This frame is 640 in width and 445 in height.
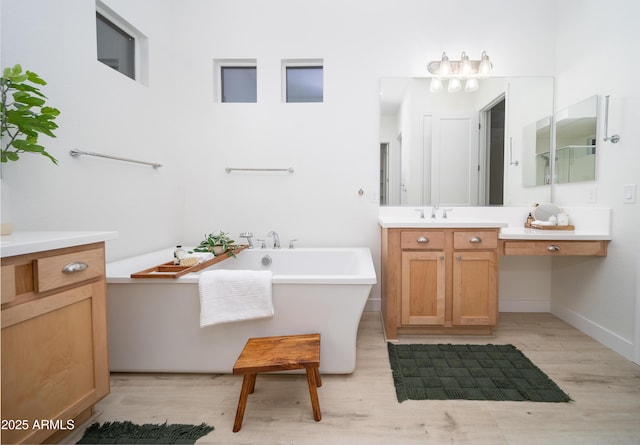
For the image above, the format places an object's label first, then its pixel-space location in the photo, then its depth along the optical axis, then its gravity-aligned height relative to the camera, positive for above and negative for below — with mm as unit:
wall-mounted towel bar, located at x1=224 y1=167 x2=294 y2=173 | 2706 +364
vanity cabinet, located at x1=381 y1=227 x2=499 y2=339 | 2156 -479
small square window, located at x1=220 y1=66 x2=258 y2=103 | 2809 +1191
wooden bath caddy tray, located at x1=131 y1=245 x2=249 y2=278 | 1676 -360
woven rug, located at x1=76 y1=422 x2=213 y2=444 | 1281 -974
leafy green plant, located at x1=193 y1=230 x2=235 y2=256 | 2408 -278
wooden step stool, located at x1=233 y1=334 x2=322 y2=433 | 1343 -696
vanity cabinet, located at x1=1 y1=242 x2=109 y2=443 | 979 -482
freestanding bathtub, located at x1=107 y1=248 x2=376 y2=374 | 1687 -641
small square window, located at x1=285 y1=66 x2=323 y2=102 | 2779 +1166
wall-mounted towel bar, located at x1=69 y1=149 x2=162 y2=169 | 1713 +333
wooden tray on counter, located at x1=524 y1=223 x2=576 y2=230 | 2332 -143
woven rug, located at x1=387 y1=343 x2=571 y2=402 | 1565 -952
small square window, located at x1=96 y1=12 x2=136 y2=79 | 2029 +1166
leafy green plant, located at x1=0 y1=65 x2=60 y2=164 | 1195 +391
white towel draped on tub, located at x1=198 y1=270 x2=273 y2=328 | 1650 -479
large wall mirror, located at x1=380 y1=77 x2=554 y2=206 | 2656 +610
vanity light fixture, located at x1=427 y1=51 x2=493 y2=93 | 2566 +1189
